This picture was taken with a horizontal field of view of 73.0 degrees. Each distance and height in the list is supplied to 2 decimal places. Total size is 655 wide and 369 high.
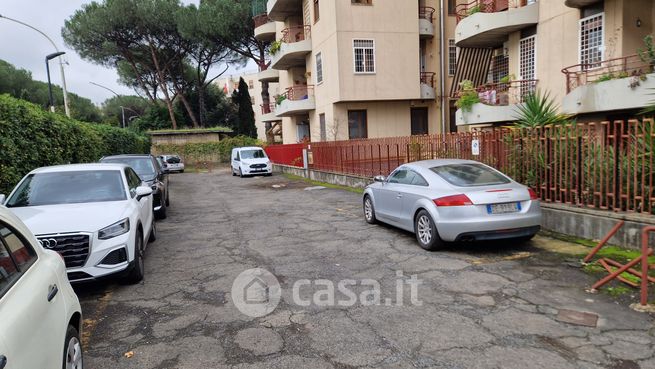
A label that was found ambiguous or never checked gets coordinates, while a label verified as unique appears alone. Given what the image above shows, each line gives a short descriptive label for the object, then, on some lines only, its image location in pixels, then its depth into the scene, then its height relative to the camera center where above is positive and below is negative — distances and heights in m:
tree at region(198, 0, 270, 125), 38.53 +10.66
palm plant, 9.20 +0.37
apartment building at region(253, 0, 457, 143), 24.06 +4.21
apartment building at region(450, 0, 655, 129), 12.66 +2.77
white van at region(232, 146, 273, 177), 25.95 -0.90
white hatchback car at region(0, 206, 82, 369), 2.31 -0.89
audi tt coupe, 6.59 -1.07
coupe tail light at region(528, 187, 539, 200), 6.86 -0.97
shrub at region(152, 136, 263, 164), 44.62 -0.02
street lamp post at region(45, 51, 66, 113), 20.92 +4.76
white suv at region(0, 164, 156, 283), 5.19 -0.77
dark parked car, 11.11 -0.59
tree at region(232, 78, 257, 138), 49.50 +3.30
